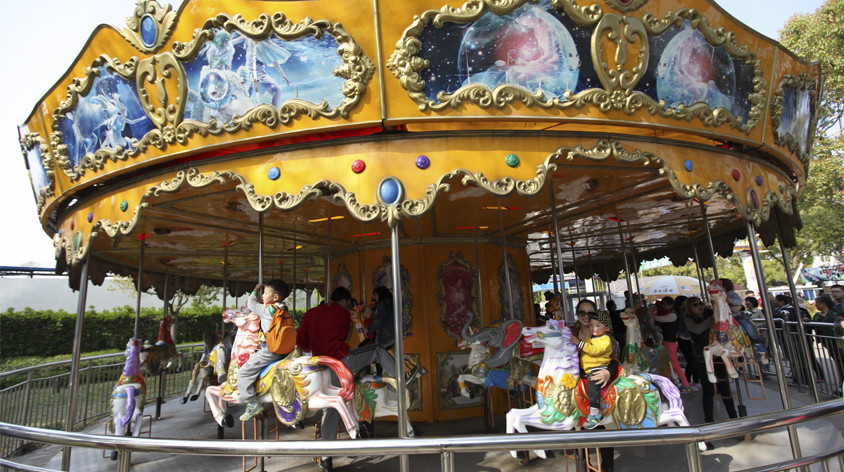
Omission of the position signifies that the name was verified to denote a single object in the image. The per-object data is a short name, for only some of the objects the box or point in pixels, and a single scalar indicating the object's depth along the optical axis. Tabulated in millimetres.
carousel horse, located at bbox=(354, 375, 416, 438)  4906
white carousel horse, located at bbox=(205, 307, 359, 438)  4316
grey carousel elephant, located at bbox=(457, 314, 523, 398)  5277
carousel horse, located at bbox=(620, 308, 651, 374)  5719
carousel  4055
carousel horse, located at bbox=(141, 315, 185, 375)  7015
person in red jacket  4852
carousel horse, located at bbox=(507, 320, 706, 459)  4059
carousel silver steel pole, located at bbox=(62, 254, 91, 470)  5125
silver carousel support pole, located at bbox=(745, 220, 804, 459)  4719
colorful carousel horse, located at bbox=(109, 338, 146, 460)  5328
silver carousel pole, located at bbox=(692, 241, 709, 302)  9086
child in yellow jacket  4086
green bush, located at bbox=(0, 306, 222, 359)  16297
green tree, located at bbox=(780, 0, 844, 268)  15234
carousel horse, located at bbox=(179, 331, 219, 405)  7348
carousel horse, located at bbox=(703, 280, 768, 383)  5730
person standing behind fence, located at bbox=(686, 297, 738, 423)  5599
